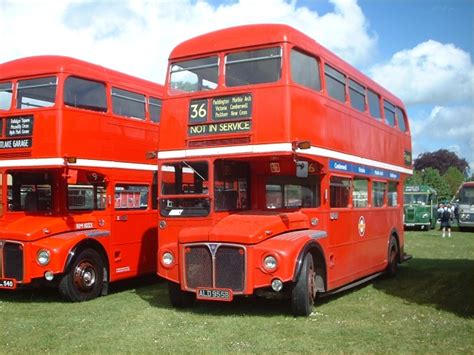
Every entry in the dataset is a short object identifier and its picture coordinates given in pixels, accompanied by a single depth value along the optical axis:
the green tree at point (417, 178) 57.71
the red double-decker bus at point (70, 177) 10.01
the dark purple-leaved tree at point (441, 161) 75.81
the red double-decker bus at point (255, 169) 8.27
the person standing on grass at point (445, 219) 25.75
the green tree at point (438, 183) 61.53
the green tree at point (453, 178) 65.02
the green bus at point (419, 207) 30.86
